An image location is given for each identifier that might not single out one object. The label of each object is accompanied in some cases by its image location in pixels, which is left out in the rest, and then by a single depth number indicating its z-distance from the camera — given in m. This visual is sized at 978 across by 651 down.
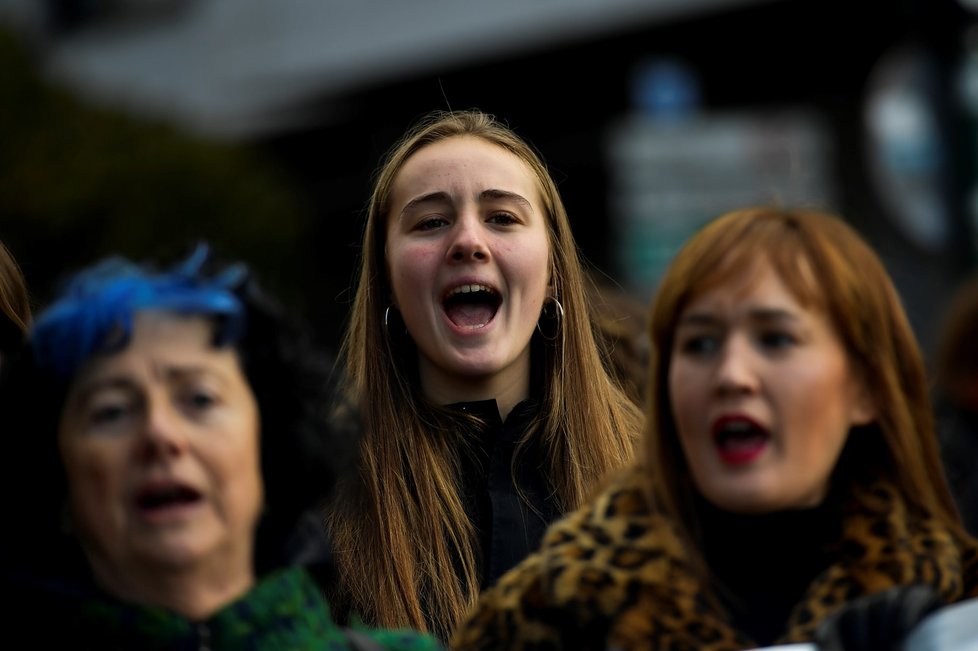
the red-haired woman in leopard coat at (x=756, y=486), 5.92
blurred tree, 37.53
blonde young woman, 8.02
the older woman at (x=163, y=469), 5.61
